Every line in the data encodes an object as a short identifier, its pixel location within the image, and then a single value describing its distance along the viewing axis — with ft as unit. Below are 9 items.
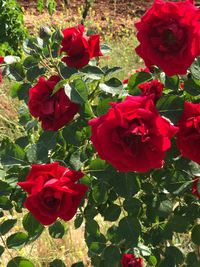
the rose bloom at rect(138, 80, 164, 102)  3.06
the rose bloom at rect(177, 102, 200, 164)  2.90
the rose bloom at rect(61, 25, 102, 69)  3.30
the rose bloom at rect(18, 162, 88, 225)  2.82
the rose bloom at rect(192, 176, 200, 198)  3.34
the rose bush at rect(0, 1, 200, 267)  2.68
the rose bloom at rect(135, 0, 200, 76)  2.86
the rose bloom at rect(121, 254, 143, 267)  3.92
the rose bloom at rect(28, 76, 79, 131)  3.21
